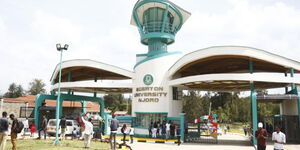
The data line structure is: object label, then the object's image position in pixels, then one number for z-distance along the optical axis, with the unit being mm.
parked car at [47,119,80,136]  19391
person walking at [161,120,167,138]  20984
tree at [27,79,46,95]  81500
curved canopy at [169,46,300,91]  18688
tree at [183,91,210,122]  42125
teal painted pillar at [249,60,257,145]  17422
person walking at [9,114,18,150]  10297
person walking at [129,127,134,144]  17641
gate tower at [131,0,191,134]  23359
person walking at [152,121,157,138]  21500
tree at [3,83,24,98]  78438
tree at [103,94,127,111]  84625
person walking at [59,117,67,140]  16630
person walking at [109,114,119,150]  12444
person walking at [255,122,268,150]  10117
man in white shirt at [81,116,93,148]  12422
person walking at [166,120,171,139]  20461
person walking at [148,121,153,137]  22109
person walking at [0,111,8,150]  9586
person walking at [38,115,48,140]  16611
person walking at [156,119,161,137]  21516
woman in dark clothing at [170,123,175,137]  19823
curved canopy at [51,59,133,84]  25328
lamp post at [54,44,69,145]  15197
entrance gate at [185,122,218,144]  20184
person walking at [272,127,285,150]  9328
